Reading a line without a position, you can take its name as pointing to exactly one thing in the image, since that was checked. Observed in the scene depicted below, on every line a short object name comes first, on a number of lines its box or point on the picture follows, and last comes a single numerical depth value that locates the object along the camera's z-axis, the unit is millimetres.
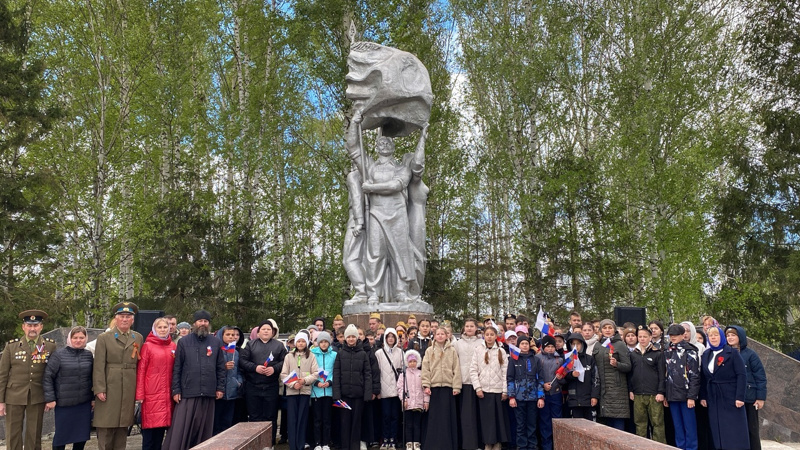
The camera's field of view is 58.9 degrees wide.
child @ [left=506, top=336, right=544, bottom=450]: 8055
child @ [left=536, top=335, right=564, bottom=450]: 8164
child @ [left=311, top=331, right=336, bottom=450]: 7988
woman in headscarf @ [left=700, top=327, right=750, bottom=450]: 7406
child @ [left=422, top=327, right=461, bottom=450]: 7957
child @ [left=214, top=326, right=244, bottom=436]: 8172
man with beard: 7141
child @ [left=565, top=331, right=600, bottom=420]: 8133
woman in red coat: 7199
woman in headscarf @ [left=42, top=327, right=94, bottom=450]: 7078
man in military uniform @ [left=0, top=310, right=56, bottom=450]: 7344
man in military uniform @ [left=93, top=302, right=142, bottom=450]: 7035
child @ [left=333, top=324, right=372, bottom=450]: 7969
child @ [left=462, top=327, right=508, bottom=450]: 7973
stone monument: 11992
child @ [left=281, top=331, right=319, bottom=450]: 7926
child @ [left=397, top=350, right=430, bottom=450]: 8180
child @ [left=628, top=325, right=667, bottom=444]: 7827
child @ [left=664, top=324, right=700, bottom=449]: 7672
